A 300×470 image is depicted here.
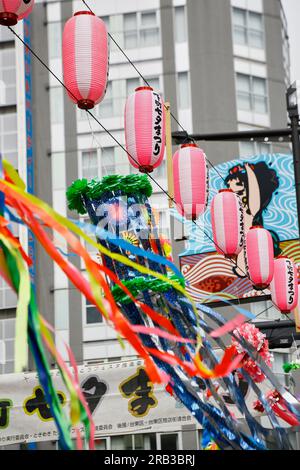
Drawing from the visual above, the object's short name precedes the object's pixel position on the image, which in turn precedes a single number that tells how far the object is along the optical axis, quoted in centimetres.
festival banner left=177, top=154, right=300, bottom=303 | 1655
